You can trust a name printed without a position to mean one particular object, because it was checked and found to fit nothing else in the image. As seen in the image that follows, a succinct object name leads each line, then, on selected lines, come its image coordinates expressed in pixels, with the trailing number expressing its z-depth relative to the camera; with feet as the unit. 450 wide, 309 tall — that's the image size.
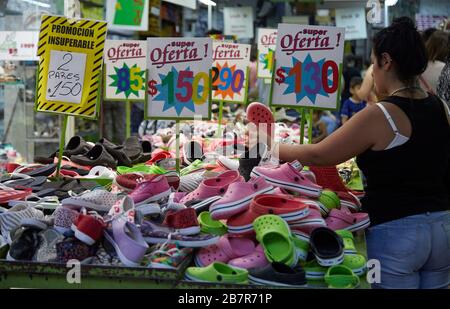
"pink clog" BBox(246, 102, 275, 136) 10.06
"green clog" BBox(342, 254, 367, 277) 6.60
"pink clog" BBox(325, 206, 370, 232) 7.78
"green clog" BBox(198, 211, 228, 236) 7.36
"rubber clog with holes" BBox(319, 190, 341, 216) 8.05
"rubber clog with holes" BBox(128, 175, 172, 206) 7.97
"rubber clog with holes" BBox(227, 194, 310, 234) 6.97
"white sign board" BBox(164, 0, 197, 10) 20.69
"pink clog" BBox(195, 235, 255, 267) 6.71
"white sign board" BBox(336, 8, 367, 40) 40.06
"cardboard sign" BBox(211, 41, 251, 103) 19.03
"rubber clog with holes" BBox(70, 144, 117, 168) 12.71
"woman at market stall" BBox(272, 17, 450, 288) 7.60
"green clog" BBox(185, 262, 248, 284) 6.17
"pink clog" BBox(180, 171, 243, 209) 7.98
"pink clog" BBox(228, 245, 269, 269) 6.52
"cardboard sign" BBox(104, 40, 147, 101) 16.31
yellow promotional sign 11.27
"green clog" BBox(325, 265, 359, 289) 6.19
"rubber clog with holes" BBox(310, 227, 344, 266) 6.48
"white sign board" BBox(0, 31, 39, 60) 21.63
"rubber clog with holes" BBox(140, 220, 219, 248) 6.79
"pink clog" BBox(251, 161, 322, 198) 7.98
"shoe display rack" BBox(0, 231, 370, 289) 6.23
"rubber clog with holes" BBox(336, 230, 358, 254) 6.93
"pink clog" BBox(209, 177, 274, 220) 7.13
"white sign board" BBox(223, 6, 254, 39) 40.40
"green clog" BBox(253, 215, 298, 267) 6.46
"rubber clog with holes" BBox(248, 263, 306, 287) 6.15
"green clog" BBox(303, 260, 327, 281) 6.50
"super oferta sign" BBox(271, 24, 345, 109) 11.55
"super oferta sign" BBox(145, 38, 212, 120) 11.68
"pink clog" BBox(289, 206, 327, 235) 7.10
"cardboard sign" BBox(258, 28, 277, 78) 22.36
